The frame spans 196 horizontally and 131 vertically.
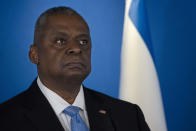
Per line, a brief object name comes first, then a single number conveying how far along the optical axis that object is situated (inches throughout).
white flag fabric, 101.5
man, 75.5
